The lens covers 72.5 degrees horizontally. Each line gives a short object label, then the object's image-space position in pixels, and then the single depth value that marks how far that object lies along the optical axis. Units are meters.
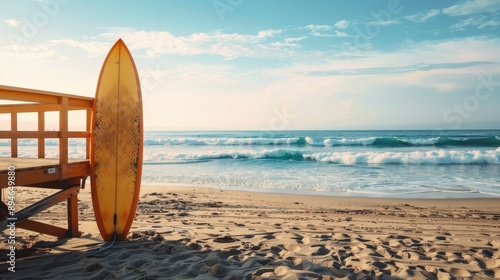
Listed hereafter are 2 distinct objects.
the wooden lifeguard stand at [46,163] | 3.46
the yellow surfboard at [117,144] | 4.32
